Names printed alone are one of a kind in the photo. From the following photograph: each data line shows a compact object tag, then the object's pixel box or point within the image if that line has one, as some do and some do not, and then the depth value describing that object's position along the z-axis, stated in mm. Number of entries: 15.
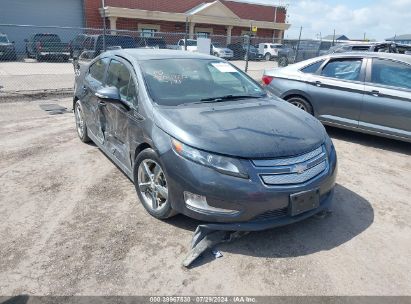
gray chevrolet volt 2877
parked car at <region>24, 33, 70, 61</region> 19359
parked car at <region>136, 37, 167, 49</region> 16180
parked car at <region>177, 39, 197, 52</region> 22319
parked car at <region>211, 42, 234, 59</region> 24592
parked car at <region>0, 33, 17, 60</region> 18475
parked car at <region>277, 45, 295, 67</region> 21641
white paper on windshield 4418
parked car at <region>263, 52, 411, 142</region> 5520
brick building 29562
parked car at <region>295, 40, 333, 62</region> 19733
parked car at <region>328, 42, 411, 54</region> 9508
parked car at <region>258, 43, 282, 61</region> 31203
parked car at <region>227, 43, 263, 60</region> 26656
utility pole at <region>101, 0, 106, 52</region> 11498
